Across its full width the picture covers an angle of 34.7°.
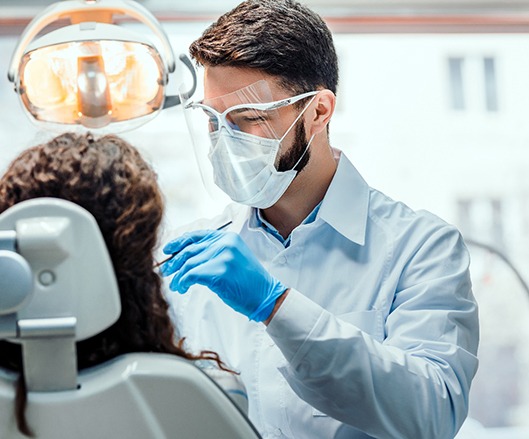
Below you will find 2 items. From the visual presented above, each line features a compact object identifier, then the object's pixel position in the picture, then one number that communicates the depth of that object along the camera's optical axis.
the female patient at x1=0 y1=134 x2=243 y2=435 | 1.27
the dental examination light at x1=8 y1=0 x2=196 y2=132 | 2.11
